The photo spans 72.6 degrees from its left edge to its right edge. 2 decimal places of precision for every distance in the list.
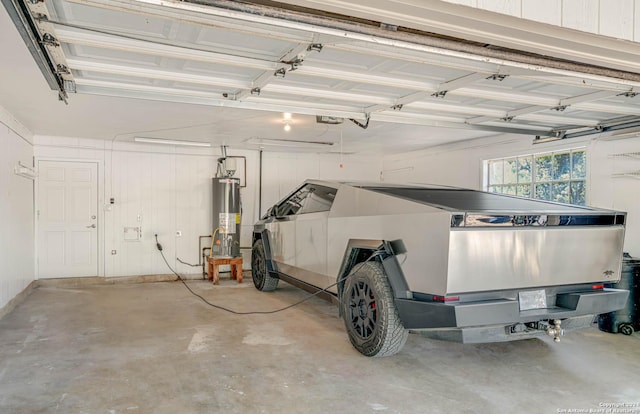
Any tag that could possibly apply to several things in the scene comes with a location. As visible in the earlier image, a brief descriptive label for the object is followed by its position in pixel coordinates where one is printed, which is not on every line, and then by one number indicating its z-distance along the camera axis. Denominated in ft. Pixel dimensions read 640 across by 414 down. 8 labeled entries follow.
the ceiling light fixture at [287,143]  24.04
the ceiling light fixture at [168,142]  23.10
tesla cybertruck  9.25
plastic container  14.29
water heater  24.48
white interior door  23.21
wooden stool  23.70
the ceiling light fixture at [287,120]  17.36
